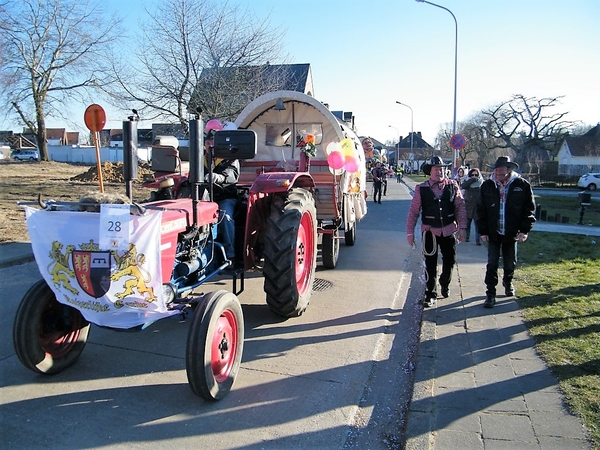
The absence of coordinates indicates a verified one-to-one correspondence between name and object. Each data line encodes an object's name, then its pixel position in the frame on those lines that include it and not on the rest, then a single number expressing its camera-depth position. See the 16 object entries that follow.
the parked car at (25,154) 48.45
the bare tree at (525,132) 59.44
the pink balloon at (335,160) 7.86
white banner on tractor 3.30
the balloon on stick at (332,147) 8.12
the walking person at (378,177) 20.30
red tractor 3.30
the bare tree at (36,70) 25.36
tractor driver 5.11
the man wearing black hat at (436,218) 5.86
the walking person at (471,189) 9.95
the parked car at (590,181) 38.16
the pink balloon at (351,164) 8.19
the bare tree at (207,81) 16.92
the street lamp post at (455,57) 23.13
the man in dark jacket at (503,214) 5.79
